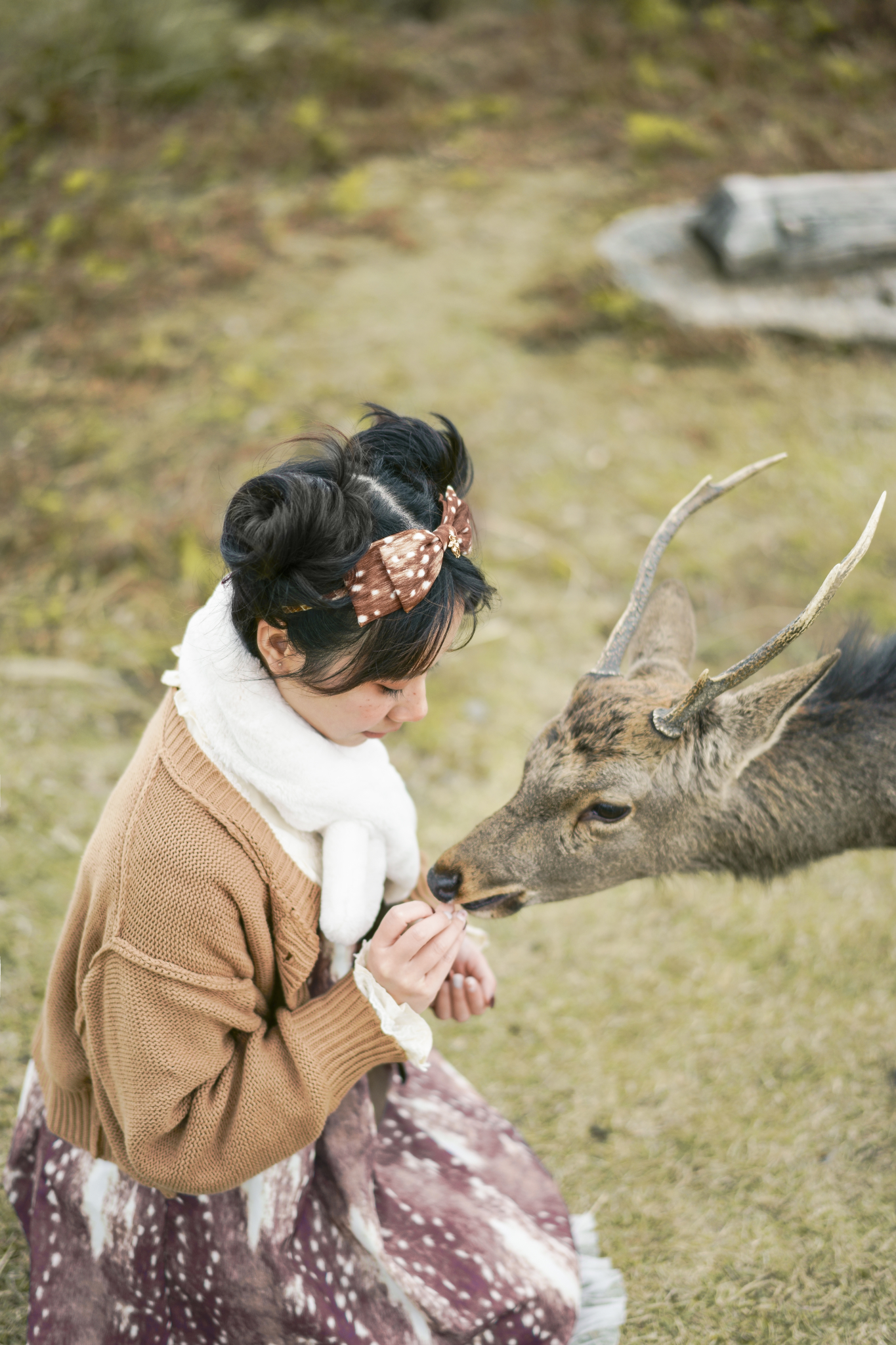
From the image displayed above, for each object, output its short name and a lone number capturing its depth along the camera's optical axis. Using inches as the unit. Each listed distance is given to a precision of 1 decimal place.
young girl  69.5
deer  99.1
